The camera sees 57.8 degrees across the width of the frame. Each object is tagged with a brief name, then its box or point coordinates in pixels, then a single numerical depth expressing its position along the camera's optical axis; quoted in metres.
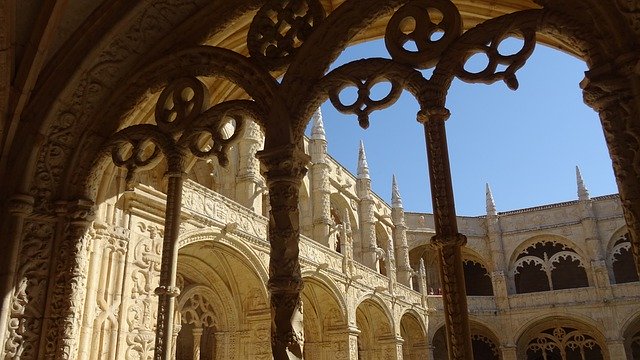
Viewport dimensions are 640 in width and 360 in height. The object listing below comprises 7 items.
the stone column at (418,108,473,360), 3.22
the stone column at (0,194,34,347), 4.14
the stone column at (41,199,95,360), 4.23
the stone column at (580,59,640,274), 3.01
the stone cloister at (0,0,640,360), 3.45
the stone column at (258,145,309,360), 3.50
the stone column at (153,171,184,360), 3.95
